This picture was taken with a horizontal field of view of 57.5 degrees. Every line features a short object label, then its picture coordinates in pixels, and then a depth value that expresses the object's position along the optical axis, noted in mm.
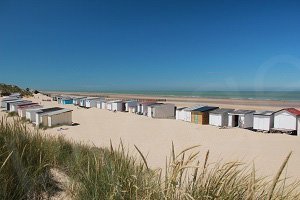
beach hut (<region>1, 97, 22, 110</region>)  40856
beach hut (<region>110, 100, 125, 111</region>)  49000
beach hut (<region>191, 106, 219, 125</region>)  31844
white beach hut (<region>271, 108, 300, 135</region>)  24906
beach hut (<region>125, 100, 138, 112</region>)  46894
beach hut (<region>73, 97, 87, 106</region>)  61234
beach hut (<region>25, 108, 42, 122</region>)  29133
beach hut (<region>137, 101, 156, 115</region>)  42156
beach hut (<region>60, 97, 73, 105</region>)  64750
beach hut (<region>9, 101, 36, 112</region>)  35419
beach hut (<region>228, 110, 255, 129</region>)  28828
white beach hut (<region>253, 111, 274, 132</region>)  26391
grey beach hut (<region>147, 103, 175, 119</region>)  39031
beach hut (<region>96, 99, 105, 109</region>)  53844
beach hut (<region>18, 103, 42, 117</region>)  31859
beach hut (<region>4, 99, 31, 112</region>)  38022
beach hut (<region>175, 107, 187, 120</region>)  35344
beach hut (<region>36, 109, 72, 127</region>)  27047
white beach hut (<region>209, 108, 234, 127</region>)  30125
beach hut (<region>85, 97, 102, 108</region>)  56434
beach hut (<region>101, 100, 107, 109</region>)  52381
